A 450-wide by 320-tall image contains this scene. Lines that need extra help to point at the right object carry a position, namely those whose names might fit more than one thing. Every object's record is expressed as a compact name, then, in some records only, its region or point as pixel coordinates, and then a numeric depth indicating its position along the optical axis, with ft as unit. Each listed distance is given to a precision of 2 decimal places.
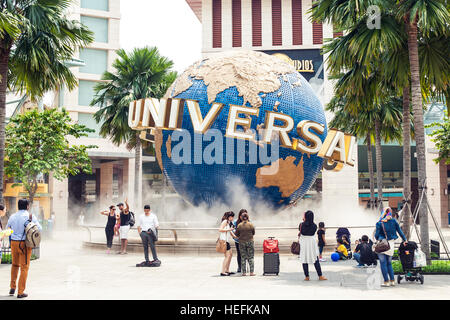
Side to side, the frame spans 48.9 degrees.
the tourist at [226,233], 37.60
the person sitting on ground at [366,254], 38.04
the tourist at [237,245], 38.38
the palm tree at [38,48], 44.04
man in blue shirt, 28.53
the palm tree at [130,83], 81.82
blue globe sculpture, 52.37
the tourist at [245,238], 37.76
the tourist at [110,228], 54.34
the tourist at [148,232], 42.65
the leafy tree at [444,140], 81.00
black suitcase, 37.37
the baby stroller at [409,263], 32.72
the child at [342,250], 48.67
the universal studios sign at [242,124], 51.03
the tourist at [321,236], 48.93
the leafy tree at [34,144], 79.61
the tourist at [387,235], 32.17
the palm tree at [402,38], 39.24
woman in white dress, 34.71
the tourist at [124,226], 52.65
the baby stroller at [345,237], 50.08
